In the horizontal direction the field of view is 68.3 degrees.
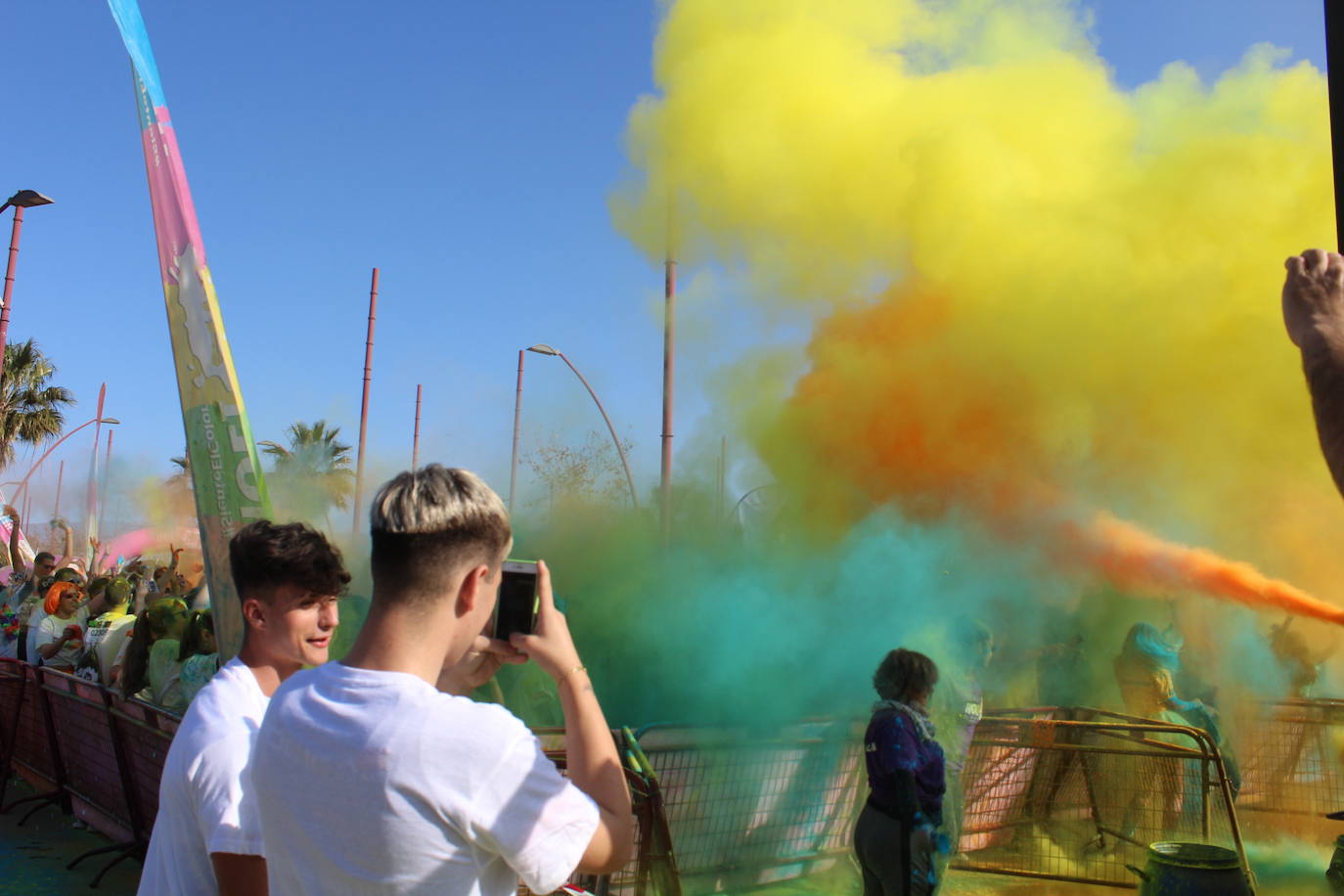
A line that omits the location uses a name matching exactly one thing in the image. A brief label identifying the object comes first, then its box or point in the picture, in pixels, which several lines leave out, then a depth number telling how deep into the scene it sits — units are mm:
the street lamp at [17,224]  11953
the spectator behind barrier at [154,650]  5941
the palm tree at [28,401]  29281
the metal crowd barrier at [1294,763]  7676
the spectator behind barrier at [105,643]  7297
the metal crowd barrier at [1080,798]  5734
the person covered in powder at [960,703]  5375
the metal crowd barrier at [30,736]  7242
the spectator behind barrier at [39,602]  8297
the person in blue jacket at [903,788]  3908
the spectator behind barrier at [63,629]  8000
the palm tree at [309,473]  13564
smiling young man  1924
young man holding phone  1463
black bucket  4465
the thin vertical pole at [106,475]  37031
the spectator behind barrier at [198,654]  5500
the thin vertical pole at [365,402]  17000
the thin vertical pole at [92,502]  29203
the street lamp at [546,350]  18797
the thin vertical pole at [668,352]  11383
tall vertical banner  4566
